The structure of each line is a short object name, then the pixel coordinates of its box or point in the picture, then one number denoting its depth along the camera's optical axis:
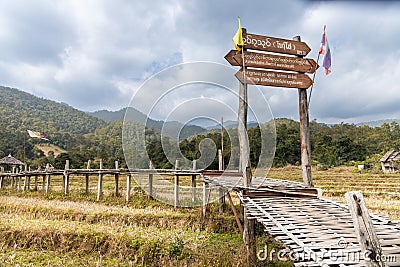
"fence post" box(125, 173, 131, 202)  13.42
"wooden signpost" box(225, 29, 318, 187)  6.04
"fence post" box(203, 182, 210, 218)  9.95
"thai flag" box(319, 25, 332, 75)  6.70
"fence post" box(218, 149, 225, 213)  10.63
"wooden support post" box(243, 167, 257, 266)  5.82
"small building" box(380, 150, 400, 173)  30.95
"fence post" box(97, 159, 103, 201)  14.57
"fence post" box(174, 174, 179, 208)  12.11
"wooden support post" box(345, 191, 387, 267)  2.22
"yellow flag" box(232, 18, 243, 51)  5.91
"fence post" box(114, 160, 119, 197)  14.95
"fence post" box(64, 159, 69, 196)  16.25
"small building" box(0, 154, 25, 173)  28.55
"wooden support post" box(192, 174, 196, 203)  13.01
